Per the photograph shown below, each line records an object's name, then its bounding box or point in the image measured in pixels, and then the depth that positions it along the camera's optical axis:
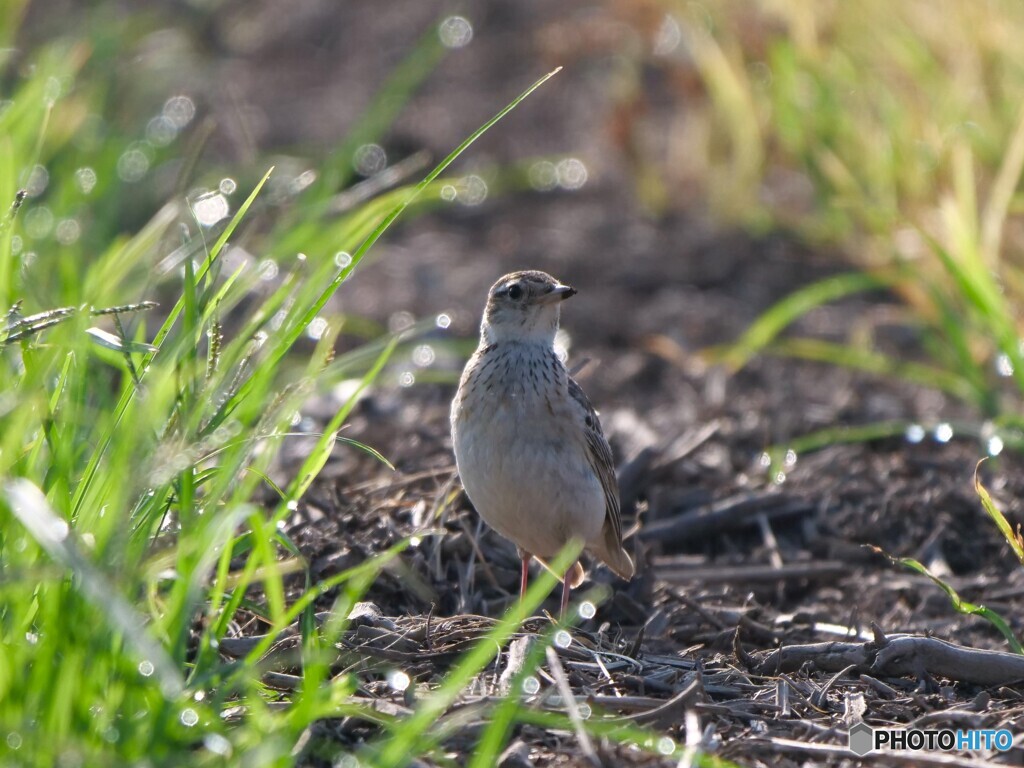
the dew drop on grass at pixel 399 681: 7.57
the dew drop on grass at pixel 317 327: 12.90
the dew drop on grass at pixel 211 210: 12.59
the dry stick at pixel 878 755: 7.07
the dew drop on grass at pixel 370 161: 22.34
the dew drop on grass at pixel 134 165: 18.78
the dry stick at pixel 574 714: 6.73
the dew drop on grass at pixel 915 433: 13.01
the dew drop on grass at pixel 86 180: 15.40
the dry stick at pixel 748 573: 11.32
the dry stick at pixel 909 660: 8.76
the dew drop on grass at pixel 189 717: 6.35
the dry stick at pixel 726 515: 12.20
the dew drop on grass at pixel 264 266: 9.40
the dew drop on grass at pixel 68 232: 14.42
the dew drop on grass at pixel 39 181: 16.09
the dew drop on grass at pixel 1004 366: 13.29
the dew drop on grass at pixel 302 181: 10.78
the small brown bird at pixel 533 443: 10.05
